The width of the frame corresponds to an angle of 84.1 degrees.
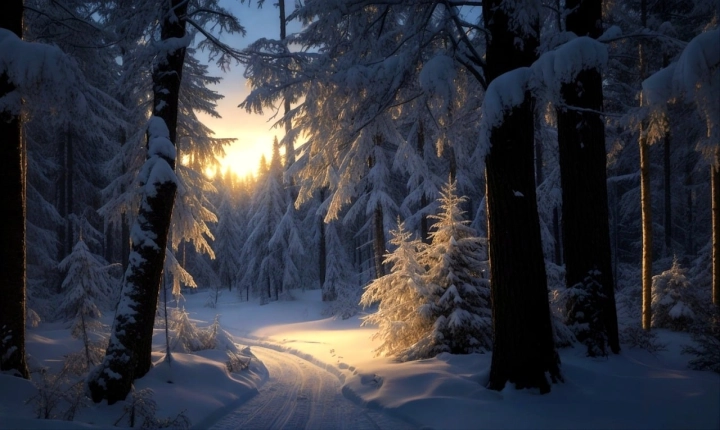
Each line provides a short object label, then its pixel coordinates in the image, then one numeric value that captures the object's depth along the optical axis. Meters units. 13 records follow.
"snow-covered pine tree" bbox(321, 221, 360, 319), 23.72
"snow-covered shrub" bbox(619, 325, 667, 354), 8.07
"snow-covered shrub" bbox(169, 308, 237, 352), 10.55
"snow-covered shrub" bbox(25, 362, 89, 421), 4.98
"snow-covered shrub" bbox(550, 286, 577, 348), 7.60
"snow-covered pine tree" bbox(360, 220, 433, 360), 9.55
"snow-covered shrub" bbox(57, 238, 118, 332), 9.33
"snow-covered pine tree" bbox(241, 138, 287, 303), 34.00
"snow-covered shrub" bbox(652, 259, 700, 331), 11.67
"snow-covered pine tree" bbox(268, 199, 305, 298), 32.14
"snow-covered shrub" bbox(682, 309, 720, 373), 6.67
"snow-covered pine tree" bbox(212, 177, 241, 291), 47.03
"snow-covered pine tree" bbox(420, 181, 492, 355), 9.09
